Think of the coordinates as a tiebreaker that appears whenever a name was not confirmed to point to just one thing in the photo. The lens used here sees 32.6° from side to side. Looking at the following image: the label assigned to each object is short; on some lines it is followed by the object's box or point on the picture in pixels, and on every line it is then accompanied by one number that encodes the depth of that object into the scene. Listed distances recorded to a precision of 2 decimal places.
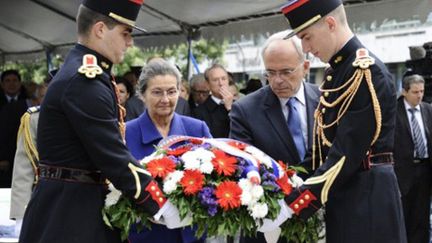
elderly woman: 4.27
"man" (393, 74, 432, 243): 8.59
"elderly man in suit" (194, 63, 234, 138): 7.50
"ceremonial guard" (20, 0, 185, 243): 3.21
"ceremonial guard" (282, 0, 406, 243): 3.36
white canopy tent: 7.76
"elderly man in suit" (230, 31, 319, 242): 3.95
